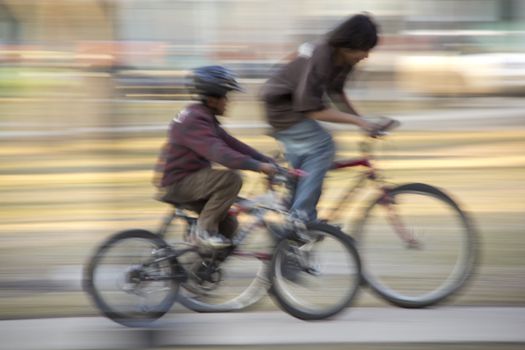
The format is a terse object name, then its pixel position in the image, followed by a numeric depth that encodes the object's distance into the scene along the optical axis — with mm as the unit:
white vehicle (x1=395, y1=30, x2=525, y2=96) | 37594
